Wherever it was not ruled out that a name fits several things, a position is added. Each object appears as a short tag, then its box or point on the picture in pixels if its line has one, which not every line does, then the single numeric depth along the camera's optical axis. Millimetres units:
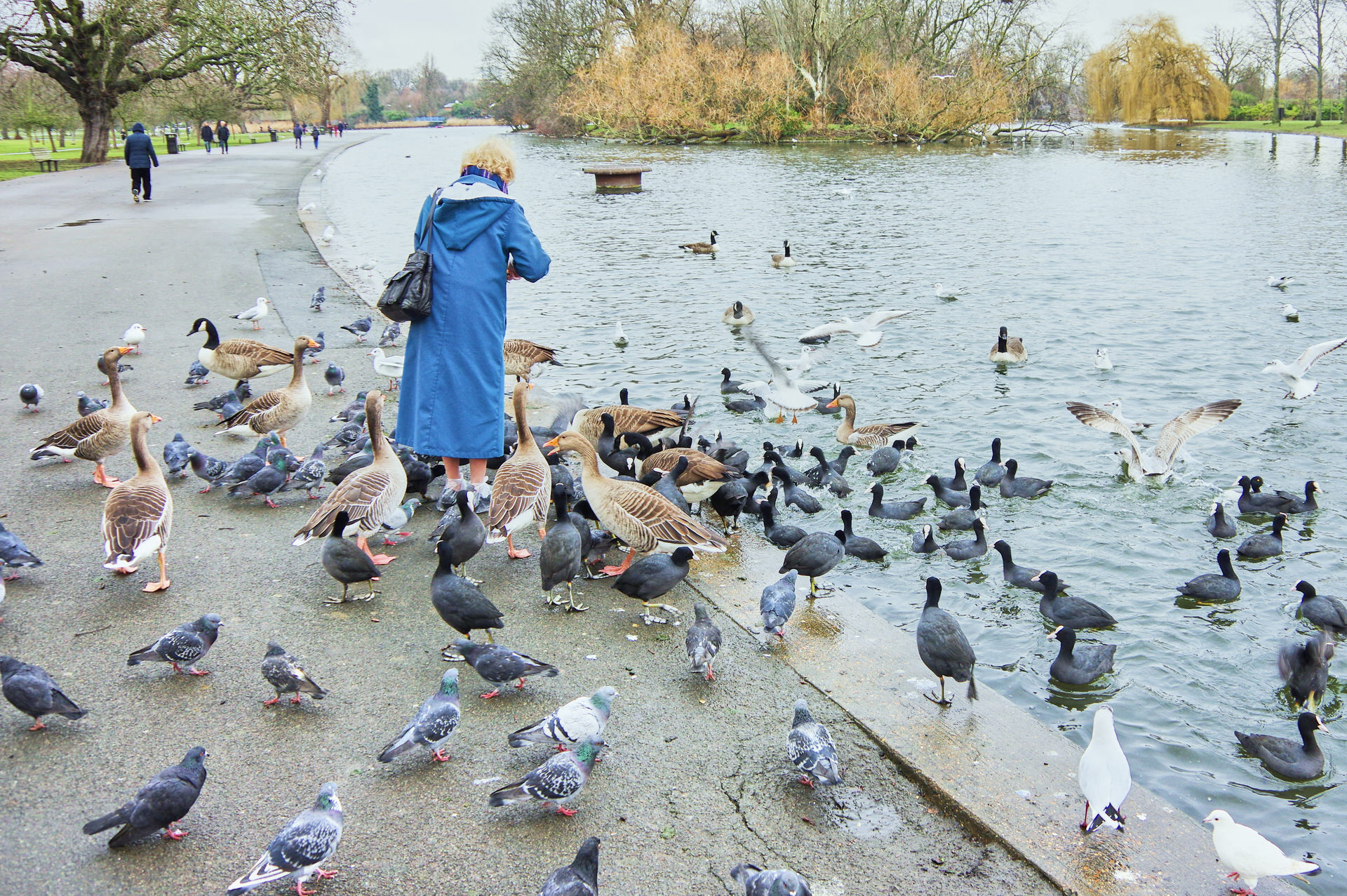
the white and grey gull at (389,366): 10820
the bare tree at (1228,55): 76250
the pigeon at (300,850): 3482
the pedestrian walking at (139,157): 25938
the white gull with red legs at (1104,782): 3963
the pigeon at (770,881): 3346
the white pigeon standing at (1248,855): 3748
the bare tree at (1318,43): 63125
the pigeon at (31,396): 9180
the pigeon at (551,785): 3936
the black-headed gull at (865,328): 14852
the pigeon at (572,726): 4227
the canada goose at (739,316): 16453
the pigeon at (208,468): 7484
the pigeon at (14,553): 5723
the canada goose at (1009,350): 14031
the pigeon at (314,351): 11072
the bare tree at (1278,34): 67750
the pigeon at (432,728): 4215
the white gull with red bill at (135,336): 11523
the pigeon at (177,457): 7812
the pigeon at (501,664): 4777
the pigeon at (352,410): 9242
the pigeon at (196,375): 10547
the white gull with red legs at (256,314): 12586
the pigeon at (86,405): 8943
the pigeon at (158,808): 3661
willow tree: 60281
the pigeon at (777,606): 5422
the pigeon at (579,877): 3363
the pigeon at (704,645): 4945
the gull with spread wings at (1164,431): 9734
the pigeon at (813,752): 4074
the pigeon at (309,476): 7477
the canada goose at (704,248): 23547
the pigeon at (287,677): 4594
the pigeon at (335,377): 10406
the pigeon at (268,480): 7266
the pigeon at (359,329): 12648
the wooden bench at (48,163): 39188
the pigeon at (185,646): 4812
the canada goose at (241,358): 10055
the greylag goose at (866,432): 10875
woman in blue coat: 6270
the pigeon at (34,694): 4305
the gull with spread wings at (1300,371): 11586
